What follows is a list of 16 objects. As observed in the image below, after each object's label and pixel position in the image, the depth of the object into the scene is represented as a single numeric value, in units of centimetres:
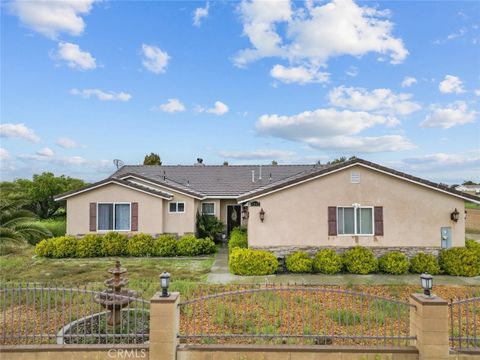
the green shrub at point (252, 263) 1247
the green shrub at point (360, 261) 1253
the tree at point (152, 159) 4578
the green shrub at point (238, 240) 1504
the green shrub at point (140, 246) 1631
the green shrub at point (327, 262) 1252
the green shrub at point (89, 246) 1605
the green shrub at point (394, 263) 1247
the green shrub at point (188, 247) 1656
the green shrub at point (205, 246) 1673
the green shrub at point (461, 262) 1228
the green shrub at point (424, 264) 1248
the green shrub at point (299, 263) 1270
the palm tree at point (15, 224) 1120
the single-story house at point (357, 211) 1309
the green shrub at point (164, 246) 1647
